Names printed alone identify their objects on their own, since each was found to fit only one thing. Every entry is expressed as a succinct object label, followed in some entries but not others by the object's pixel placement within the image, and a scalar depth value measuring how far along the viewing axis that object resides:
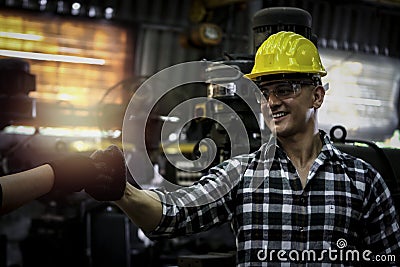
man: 2.60
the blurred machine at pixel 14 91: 4.31
